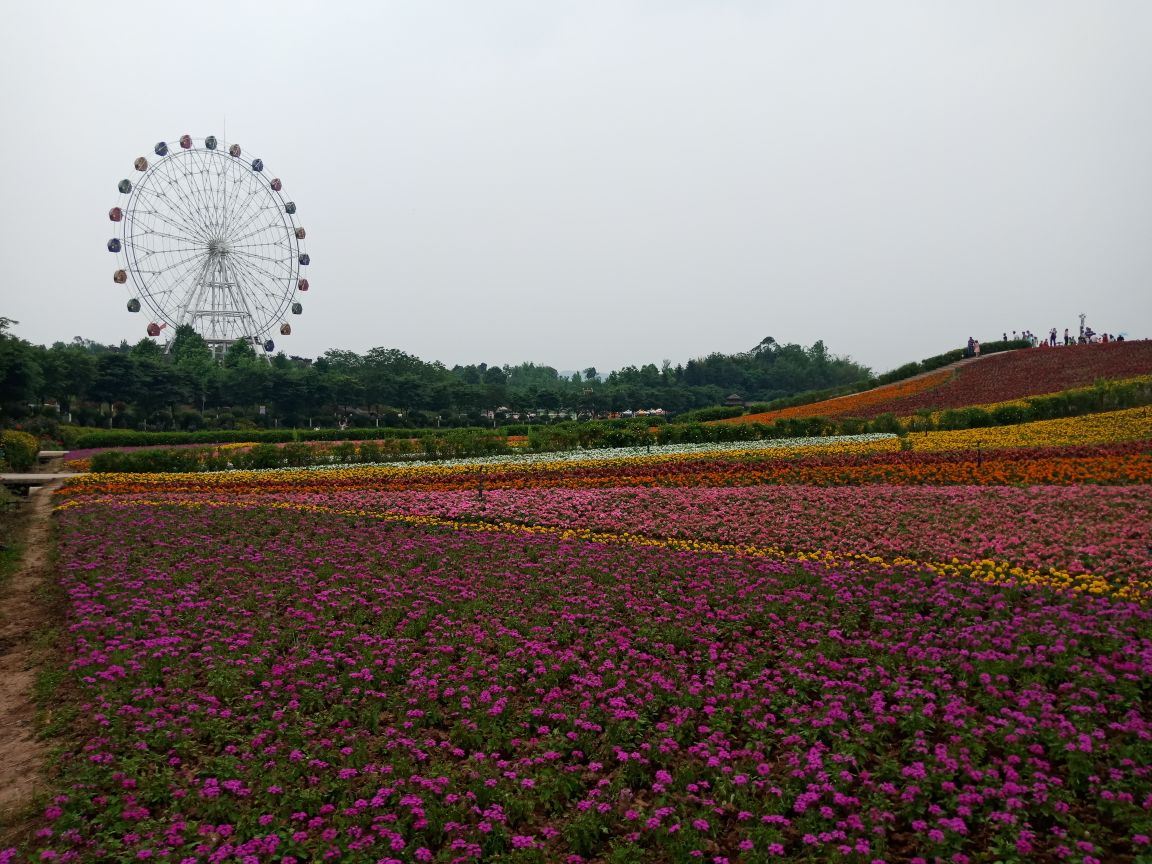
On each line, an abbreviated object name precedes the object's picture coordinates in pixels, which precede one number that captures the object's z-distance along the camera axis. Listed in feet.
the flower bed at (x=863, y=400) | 123.43
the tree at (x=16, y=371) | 103.35
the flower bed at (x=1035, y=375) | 110.32
